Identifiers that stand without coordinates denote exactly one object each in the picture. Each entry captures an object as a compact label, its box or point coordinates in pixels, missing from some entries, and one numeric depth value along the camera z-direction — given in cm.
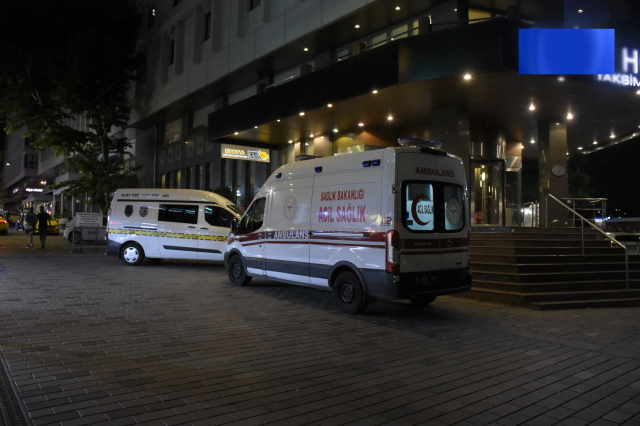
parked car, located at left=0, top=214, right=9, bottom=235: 3122
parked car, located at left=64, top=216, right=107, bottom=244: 2083
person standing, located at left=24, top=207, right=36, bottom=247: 2077
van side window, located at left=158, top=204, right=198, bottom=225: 1449
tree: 2878
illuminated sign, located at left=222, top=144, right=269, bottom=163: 2006
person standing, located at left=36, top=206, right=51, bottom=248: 2019
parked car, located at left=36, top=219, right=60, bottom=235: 3531
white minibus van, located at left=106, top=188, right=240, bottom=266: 1425
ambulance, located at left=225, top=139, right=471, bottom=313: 735
